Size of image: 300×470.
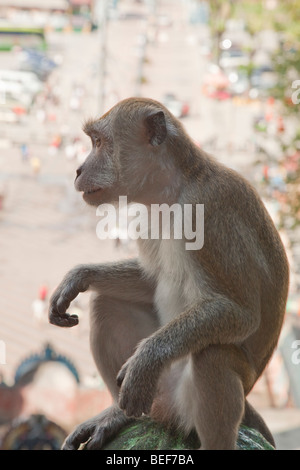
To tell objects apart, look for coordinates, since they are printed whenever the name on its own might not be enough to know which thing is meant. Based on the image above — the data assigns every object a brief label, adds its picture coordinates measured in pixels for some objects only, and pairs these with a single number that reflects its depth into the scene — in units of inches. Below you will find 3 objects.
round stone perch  70.7
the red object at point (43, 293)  356.9
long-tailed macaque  62.7
